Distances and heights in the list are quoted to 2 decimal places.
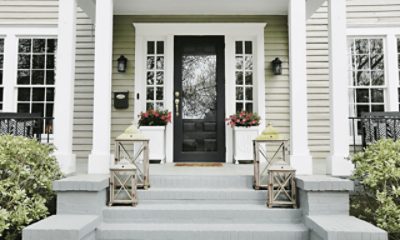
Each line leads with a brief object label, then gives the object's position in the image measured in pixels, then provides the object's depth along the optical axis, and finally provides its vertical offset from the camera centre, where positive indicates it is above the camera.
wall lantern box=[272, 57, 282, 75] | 5.55 +1.25
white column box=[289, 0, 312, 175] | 3.71 +0.56
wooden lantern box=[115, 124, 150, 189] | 3.43 -0.16
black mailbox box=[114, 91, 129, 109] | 5.61 +0.63
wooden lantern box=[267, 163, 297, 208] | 3.19 -0.53
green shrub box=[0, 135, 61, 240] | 2.83 -0.48
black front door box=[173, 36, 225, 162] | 5.61 +0.66
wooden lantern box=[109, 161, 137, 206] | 3.21 -0.53
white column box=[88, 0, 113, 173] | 3.79 +0.56
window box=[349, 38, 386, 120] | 5.77 +1.13
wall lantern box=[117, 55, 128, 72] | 5.56 +1.31
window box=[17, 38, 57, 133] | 5.77 +1.11
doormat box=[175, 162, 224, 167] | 4.88 -0.48
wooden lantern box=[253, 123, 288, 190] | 3.42 -0.14
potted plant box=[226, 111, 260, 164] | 5.35 +0.05
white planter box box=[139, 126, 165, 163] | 5.34 -0.06
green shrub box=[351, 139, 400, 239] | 2.86 -0.49
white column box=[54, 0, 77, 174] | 3.93 +0.60
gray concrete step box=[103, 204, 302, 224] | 3.13 -0.82
